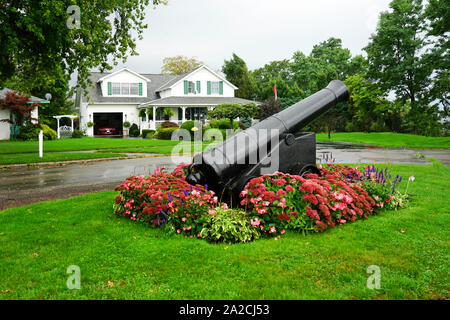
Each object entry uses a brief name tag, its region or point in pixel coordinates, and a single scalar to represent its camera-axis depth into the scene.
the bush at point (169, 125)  34.66
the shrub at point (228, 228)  4.39
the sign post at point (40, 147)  14.75
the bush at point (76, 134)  33.84
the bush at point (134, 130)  37.62
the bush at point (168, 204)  4.71
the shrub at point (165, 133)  30.00
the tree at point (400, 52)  29.26
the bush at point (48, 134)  28.53
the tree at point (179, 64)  56.94
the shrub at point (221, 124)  31.07
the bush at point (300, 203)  4.59
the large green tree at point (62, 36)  10.76
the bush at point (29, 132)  27.02
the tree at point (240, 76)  50.03
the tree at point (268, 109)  32.34
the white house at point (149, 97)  37.62
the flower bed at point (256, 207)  4.55
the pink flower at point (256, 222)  4.47
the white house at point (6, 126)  27.14
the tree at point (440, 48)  24.11
